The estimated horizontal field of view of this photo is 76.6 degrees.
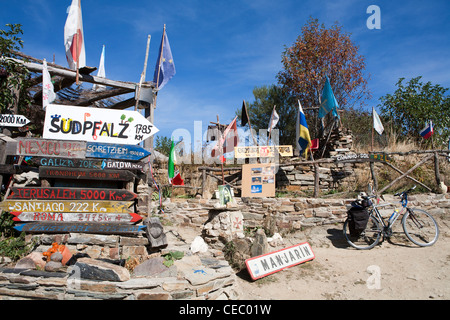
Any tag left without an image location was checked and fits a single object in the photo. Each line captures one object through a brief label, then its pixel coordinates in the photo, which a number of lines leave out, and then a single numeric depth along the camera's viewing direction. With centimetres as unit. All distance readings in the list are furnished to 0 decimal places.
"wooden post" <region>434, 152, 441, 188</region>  808
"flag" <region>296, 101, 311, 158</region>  897
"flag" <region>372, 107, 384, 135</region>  991
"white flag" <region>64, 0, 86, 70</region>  601
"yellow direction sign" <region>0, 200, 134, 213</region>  530
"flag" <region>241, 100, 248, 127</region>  1078
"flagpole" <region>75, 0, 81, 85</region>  602
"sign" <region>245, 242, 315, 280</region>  495
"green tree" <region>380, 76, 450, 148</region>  1286
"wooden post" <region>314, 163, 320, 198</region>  815
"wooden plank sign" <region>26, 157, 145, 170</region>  550
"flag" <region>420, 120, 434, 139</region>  1022
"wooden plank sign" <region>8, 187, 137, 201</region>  535
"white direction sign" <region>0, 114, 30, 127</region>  570
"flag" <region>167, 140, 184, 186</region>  994
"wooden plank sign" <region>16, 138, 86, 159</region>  551
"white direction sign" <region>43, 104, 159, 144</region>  572
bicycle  620
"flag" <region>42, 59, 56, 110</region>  575
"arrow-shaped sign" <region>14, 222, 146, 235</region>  525
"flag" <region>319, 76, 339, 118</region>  891
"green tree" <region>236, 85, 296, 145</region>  1722
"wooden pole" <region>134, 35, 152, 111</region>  646
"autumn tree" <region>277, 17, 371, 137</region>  1540
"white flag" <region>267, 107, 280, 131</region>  1078
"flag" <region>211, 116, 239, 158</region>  1034
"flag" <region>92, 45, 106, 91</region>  969
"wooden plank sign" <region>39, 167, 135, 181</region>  547
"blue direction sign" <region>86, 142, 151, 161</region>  571
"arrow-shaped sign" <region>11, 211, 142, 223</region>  532
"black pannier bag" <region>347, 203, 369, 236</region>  615
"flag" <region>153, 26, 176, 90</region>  678
